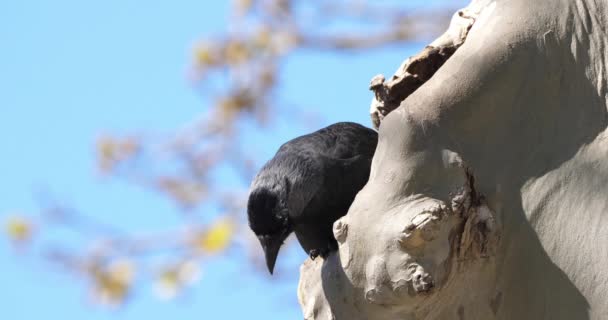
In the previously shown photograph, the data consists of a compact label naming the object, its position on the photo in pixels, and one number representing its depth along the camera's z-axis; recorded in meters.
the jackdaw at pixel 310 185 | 8.73
